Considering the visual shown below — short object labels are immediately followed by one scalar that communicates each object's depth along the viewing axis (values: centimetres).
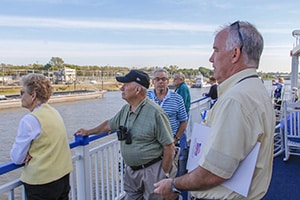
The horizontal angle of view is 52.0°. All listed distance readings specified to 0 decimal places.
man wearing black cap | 209
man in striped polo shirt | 315
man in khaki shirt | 100
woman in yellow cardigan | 168
